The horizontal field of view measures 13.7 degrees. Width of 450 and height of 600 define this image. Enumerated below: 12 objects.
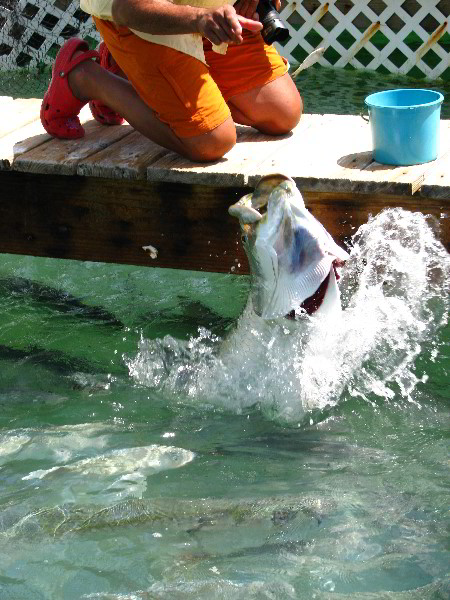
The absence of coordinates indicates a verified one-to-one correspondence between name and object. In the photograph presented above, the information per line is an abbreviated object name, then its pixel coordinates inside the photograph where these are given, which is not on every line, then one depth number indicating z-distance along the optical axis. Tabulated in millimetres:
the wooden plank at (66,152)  7571
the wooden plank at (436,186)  6758
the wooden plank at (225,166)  7223
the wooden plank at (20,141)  7724
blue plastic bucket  7022
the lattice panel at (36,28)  17118
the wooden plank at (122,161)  7421
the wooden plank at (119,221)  7527
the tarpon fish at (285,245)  5839
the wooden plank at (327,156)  7025
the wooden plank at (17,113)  8634
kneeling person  6784
